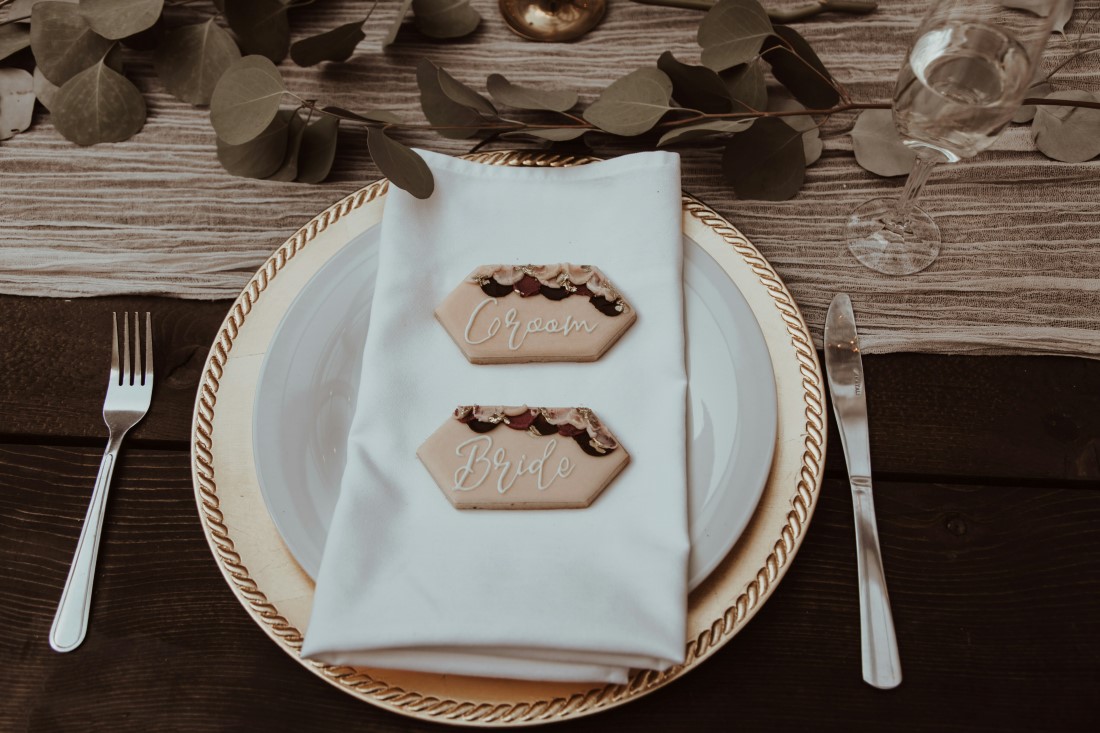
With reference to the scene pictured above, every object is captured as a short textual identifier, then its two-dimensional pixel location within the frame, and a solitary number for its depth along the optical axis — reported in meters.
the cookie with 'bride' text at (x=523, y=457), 0.60
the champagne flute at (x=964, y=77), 0.63
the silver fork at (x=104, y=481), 0.65
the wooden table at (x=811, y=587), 0.61
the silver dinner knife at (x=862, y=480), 0.61
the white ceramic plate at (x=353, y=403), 0.60
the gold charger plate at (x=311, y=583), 0.56
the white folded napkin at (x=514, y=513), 0.55
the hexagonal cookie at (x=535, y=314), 0.66
